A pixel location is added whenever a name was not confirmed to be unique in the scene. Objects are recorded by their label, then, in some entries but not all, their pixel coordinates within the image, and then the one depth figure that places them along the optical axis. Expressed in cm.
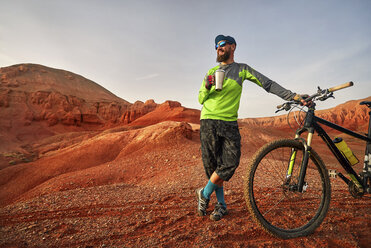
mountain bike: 190
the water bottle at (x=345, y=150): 238
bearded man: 224
